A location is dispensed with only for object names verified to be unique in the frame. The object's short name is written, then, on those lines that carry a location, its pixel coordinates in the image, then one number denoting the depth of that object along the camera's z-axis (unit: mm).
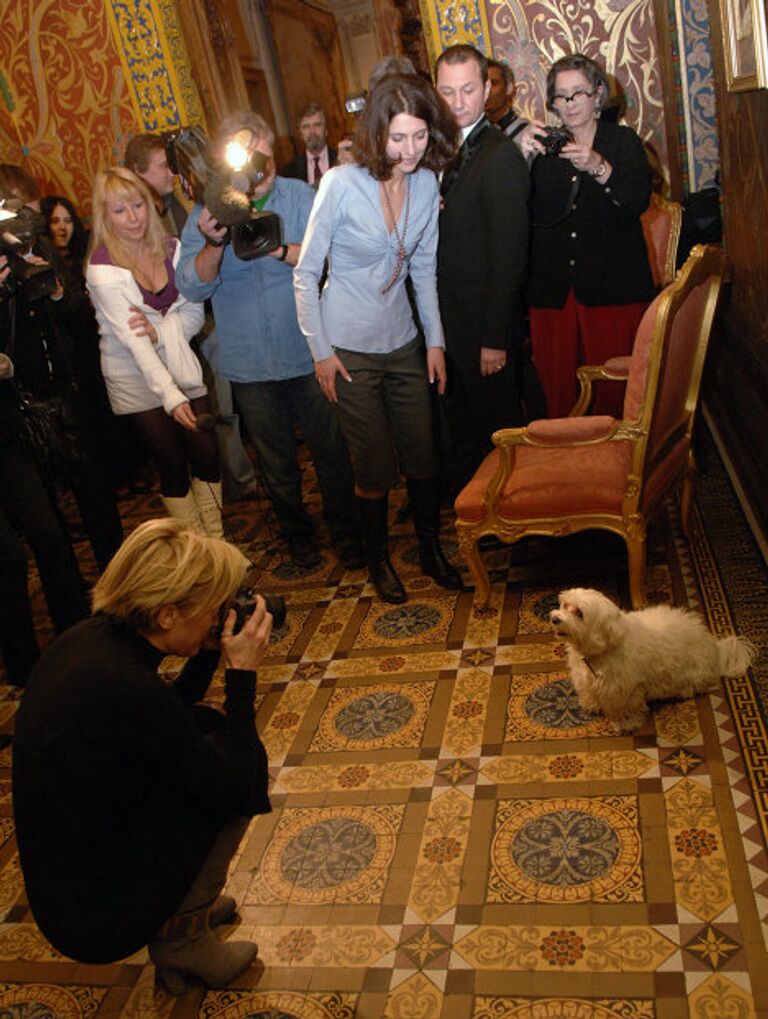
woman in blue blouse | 2623
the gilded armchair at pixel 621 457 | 2535
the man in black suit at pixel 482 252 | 2766
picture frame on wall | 2228
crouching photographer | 1557
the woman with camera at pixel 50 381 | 3004
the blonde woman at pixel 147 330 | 3078
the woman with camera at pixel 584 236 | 2980
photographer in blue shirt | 3037
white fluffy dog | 2264
